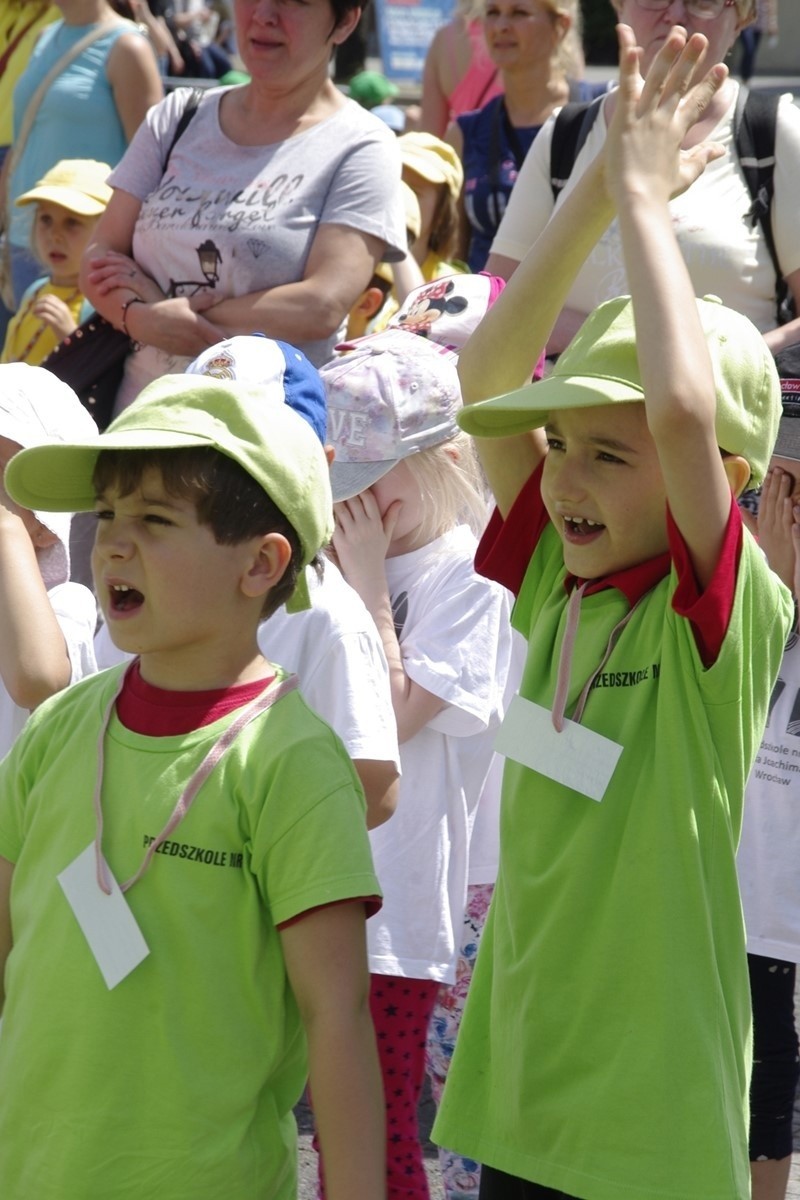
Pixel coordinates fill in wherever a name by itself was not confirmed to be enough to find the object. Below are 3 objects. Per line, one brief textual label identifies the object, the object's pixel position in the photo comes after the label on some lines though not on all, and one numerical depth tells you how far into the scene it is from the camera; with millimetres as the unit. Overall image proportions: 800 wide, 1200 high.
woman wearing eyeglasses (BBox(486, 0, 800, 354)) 7816
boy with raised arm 4551
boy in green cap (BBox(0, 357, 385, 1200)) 4195
